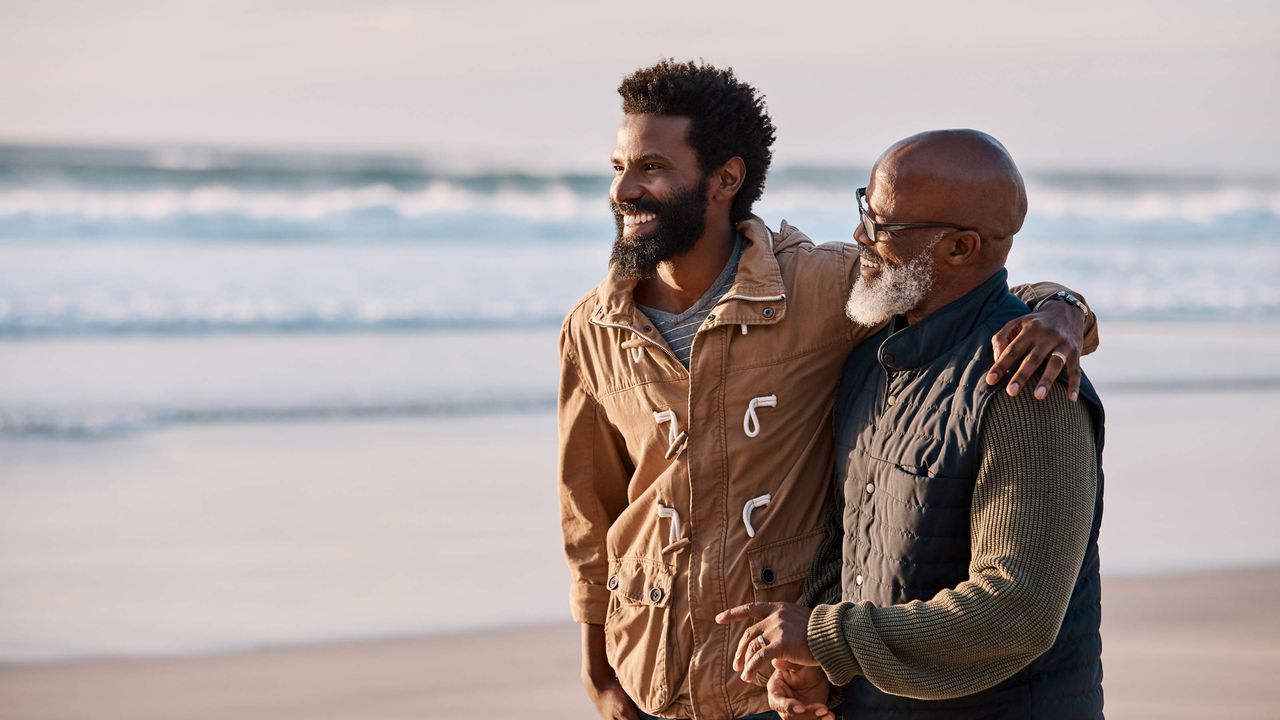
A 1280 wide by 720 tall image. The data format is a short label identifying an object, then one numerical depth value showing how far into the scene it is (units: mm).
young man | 2949
